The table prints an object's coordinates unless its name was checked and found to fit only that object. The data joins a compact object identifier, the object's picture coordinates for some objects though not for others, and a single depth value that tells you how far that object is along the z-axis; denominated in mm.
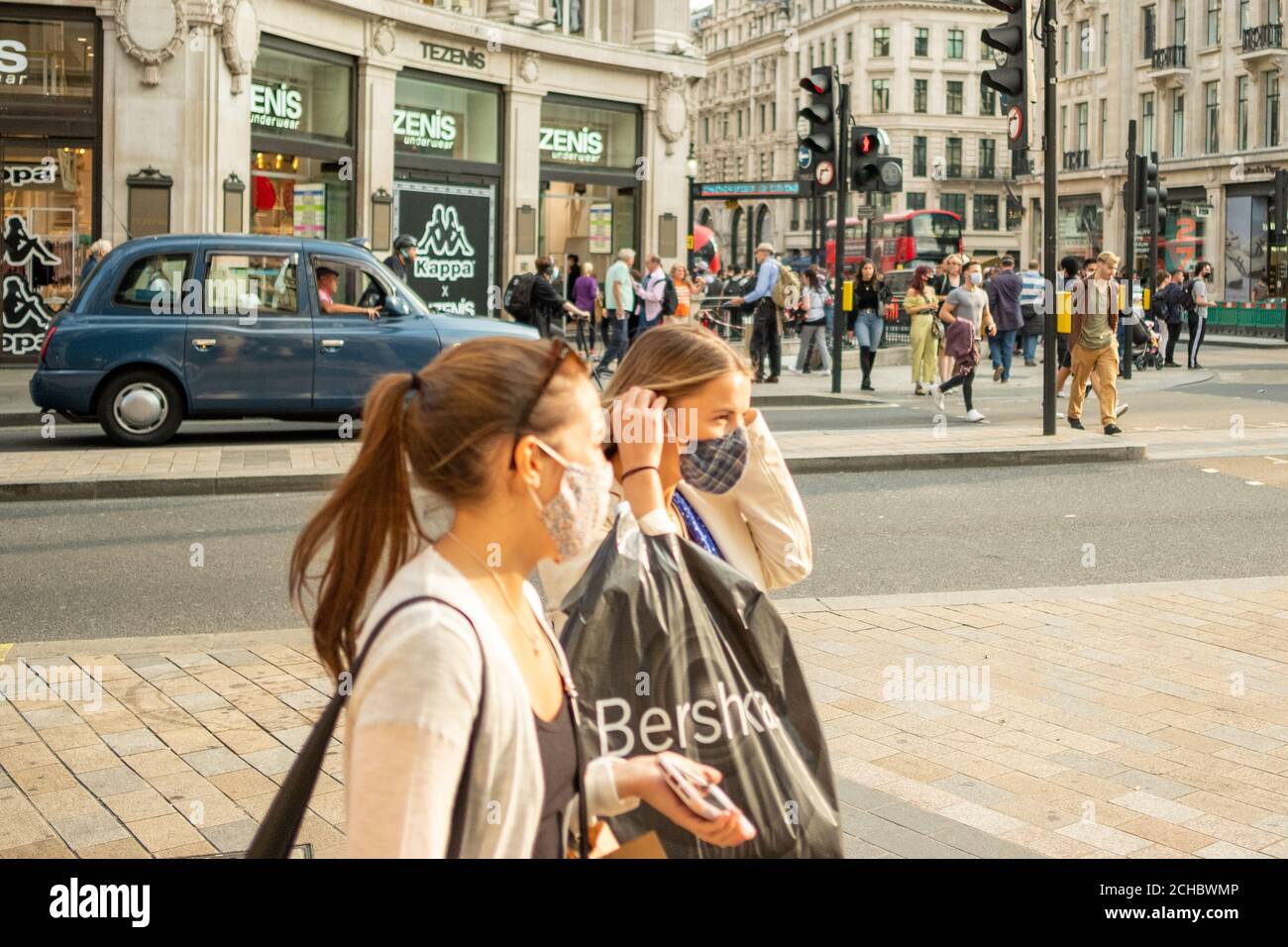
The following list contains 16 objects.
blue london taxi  14000
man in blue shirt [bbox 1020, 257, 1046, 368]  28266
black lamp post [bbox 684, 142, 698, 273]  34094
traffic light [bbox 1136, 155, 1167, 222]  24250
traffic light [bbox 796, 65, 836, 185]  20109
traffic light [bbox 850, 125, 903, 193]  19906
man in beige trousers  16141
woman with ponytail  1842
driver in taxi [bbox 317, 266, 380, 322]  14586
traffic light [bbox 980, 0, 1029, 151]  14406
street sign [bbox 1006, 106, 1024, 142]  14375
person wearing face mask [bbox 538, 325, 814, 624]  2812
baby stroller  26500
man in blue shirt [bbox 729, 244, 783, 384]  21844
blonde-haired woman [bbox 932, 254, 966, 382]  18984
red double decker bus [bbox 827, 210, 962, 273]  65125
